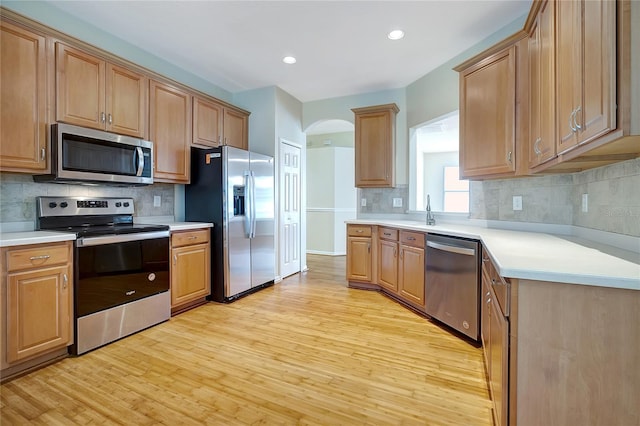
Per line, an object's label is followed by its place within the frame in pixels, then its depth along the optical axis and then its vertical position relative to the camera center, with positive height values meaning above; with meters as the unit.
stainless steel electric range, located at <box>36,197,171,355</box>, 2.31 -0.48
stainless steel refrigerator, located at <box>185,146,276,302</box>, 3.46 +0.01
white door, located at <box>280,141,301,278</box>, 4.51 +0.02
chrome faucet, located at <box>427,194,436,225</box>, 3.45 -0.09
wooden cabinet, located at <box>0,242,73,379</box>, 1.93 -0.63
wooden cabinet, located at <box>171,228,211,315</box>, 3.11 -0.63
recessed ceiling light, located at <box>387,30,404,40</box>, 2.93 +1.73
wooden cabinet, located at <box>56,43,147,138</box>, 2.42 +1.03
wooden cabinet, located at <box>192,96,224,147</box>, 3.64 +1.10
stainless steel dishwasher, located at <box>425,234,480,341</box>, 2.36 -0.61
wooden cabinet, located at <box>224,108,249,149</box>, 4.09 +1.14
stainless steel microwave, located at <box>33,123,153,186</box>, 2.35 +0.46
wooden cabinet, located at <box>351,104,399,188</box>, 4.14 +0.91
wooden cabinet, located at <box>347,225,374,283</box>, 3.96 -0.57
